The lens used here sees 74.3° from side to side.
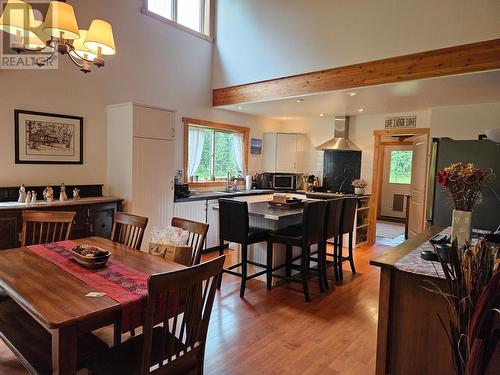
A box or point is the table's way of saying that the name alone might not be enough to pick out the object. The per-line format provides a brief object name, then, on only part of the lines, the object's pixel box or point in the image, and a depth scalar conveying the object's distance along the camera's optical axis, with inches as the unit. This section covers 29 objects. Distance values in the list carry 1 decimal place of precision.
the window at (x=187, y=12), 191.8
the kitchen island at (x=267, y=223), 143.8
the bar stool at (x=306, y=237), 132.9
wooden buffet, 119.9
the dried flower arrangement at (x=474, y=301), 47.9
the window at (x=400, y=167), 336.2
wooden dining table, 52.1
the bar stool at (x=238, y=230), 134.4
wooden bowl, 76.3
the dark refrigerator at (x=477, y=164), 128.2
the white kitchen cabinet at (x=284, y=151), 263.6
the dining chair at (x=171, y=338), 53.3
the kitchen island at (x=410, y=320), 70.7
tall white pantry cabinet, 155.9
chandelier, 72.7
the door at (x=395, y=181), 337.1
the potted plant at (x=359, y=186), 231.9
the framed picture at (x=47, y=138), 140.4
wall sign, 219.5
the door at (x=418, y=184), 211.8
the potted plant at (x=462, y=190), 77.2
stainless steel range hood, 234.8
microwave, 263.6
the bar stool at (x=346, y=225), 162.7
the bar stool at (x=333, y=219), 148.6
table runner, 59.4
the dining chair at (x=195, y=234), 88.7
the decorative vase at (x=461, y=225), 79.5
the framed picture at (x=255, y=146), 258.7
